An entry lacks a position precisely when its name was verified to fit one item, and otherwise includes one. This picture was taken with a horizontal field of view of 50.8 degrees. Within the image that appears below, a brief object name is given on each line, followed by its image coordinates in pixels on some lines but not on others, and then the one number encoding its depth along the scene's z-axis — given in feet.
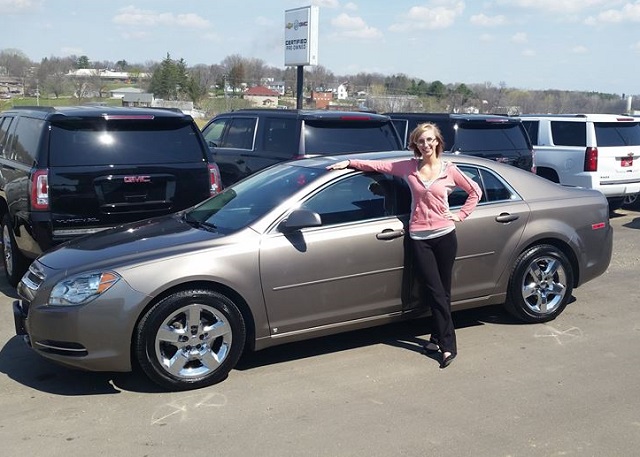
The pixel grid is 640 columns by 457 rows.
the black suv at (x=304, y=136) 27.84
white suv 36.32
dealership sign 71.61
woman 15.80
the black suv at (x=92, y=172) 20.07
